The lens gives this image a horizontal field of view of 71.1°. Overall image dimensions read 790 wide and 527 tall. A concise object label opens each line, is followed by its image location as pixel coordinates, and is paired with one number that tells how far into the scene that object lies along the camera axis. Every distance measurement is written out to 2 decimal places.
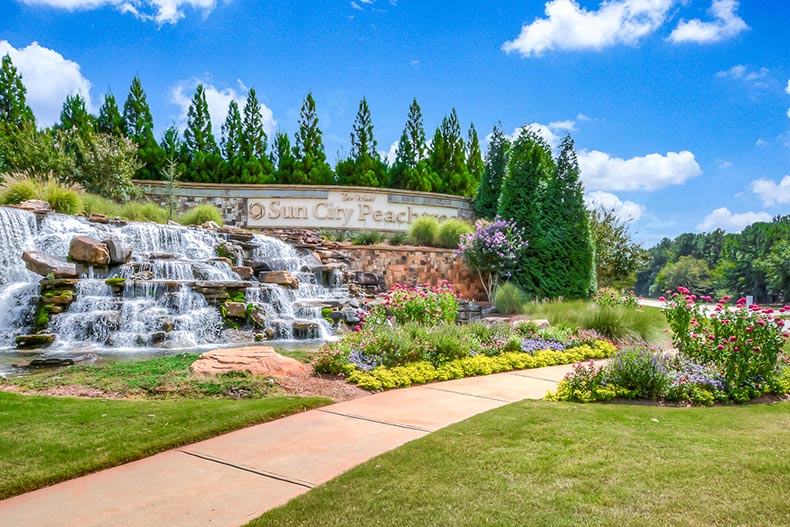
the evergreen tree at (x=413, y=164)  25.45
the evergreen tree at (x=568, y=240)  15.46
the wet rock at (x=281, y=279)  13.12
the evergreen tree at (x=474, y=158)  29.08
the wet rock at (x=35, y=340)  9.16
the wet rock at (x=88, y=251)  11.66
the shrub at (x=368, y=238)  19.39
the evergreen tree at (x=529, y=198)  15.77
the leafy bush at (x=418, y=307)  9.45
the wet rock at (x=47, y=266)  10.96
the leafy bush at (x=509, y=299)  14.70
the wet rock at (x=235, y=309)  11.12
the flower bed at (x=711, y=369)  5.66
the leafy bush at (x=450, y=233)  18.81
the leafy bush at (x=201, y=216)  18.89
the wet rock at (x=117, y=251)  11.97
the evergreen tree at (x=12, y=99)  23.98
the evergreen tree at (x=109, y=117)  24.89
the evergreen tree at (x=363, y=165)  24.99
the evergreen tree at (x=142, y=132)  23.67
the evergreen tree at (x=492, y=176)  22.89
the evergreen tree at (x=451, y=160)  26.70
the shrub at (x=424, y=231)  19.22
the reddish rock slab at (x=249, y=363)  6.43
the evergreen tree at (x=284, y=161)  24.66
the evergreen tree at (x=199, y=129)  25.12
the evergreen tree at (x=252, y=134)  25.64
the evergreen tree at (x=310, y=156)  24.81
